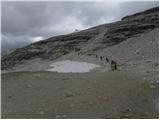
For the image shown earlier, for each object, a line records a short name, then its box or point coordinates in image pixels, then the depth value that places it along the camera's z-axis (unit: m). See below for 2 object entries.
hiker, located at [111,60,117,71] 10.95
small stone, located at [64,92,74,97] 5.76
